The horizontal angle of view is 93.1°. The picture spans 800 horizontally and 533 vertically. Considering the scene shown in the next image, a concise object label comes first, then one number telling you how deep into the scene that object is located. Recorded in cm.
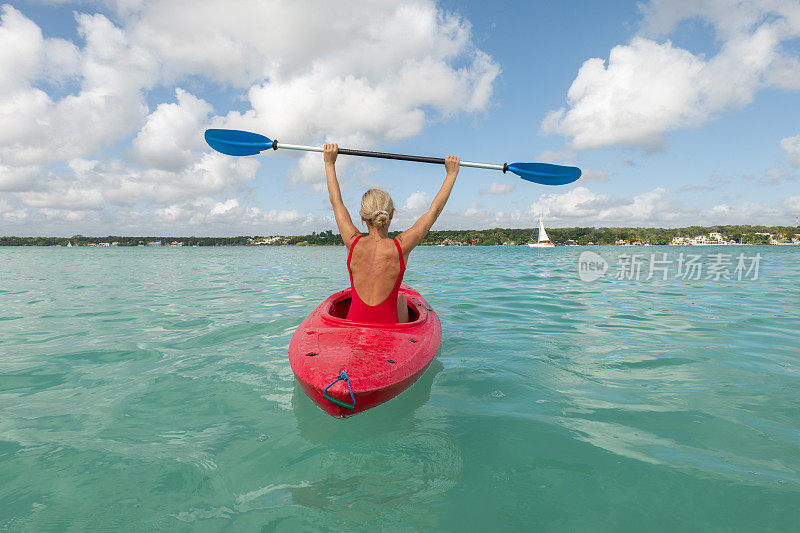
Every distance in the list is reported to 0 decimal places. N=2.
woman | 367
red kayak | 292
